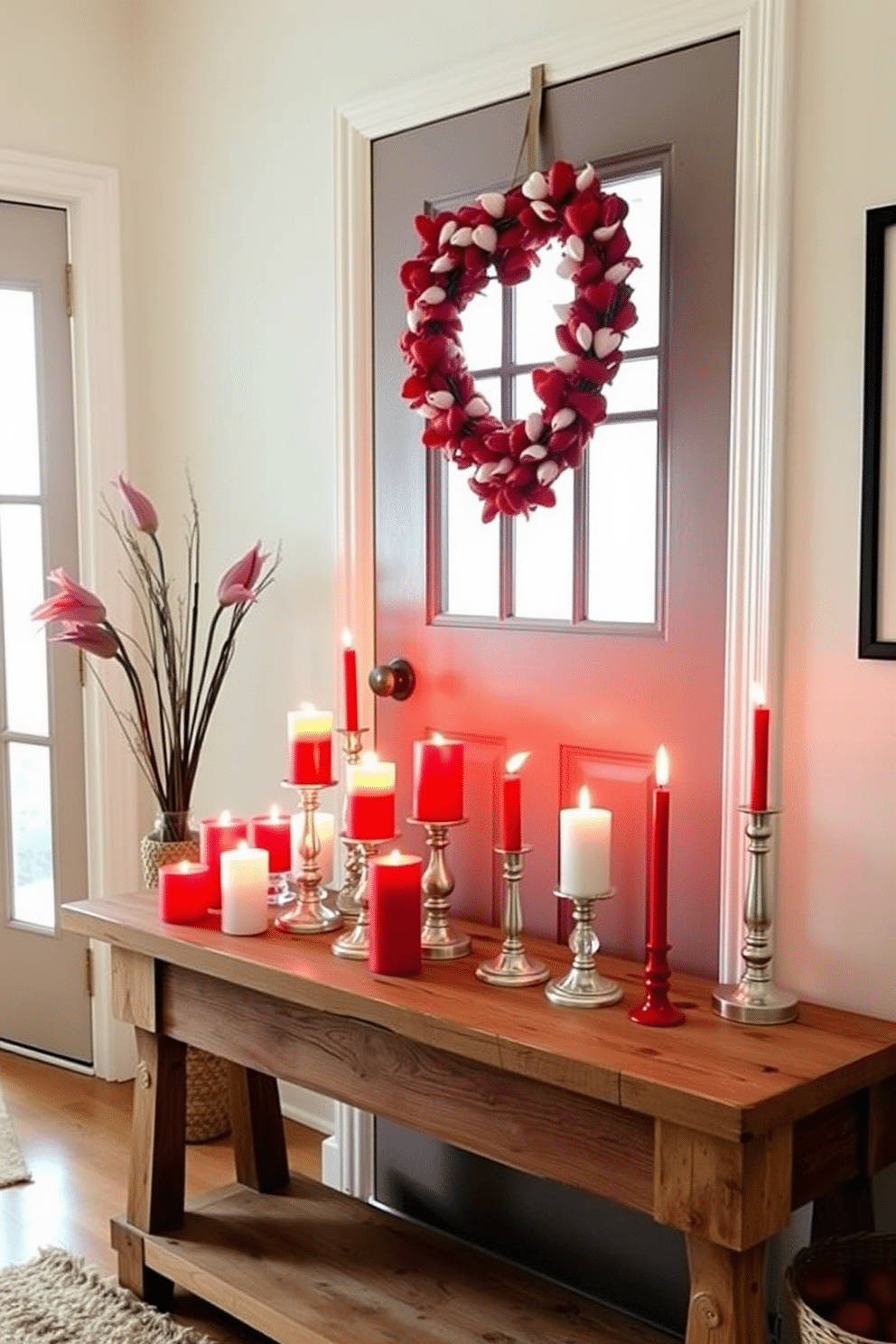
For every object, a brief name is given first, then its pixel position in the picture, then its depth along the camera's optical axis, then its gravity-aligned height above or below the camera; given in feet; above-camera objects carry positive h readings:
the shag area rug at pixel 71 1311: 7.55 -4.06
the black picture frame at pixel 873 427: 6.26 +0.63
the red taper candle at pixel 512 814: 6.72 -1.17
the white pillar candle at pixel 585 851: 6.45 -1.29
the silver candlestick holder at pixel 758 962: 6.22 -1.74
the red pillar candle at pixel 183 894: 7.86 -1.80
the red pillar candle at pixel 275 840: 8.29 -1.58
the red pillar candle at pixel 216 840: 8.16 -1.56
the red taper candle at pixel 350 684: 8.08 -0.66
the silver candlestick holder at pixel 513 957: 6.82 -1.89
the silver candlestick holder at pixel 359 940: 7.23 -1.91
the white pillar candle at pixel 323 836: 8.25 -1.59
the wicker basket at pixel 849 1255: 5.98 -2.92
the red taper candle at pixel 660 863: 6.14 -1.28
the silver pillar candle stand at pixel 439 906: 7.26 -1.76
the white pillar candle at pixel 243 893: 7.64 -1.75
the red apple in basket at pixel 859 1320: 5.73 -3.05
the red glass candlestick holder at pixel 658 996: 6.20 -1.88
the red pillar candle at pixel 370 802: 7.46 -1.23
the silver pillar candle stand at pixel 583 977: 6.48 -1.89
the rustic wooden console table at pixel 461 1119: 5.53 -2.44
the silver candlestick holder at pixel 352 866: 7.99 -1.68
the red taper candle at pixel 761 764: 6.14 -0.85
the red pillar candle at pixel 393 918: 6.89 -1.70
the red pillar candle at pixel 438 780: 7.22 -1.08
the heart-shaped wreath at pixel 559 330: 6.99 +1.27
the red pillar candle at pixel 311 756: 8.01 -1.05
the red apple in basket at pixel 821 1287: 5.86 -2.98
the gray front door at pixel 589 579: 7.04 -0.06
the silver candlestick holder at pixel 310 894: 7.75 -1.82
